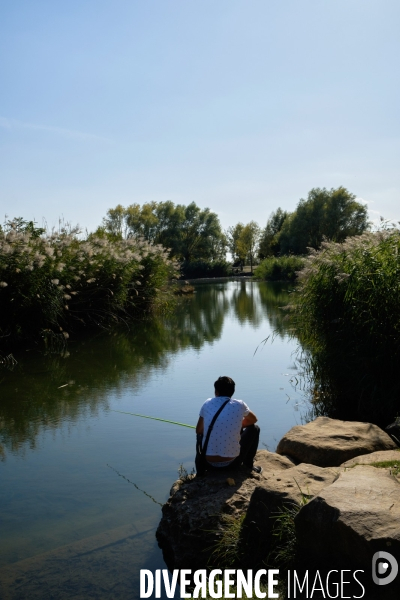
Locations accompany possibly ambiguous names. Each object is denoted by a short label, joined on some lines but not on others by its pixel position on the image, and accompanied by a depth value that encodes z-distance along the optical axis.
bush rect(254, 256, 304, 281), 48.72
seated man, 5.14
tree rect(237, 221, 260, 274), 80.25
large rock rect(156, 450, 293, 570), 4.32
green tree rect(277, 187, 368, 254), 58.69
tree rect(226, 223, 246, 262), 85.36
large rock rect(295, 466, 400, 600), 3.24
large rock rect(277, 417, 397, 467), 5.97
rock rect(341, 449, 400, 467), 5.27
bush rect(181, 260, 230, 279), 64.12
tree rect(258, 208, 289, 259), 76.09
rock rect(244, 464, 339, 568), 3.92
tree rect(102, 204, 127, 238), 72.88
